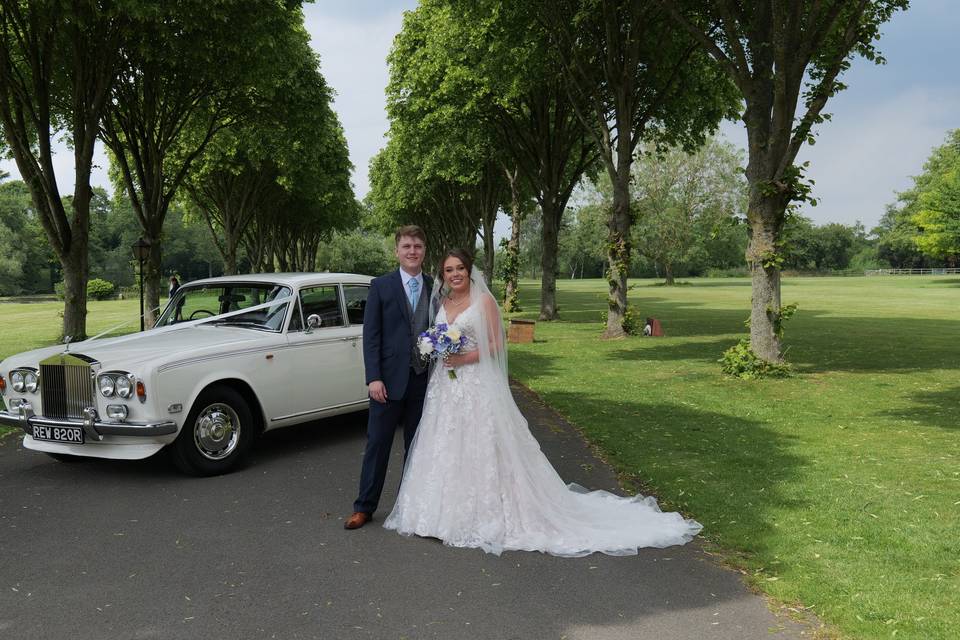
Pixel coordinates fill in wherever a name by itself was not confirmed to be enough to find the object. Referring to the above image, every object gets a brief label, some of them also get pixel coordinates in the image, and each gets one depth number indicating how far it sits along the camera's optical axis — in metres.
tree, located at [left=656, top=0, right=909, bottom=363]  11.46
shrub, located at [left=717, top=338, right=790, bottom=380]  12.36
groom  5.12
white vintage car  5.96
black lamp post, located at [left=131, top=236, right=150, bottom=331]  19.39
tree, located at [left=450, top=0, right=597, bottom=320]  18.84
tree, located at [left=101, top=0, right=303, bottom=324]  14.12
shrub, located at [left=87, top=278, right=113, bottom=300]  62.53
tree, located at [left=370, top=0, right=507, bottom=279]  21.73
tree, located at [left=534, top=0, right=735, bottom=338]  17.70
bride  4.82
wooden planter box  18.69
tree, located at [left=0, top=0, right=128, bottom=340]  13.11
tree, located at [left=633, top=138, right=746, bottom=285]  62.12
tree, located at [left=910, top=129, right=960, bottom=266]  64.12
